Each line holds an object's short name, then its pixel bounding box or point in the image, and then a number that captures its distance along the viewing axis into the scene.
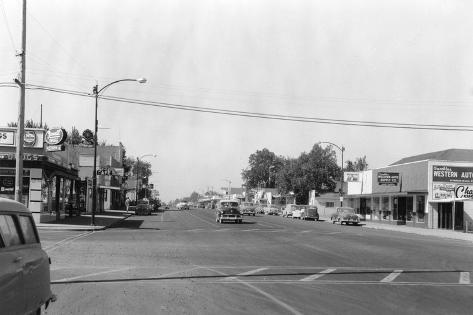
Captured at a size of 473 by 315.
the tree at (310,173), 102.56
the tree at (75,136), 100.48
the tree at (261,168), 177.00
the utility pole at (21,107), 22.03
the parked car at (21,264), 5.67
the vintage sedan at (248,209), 73.75
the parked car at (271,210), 87.34
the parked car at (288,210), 72.41
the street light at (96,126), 35.12
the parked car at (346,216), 52.34
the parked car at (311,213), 63.31
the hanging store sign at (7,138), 34.81
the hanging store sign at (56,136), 34.50
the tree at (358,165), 140.38
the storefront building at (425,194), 45.66
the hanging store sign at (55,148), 35.38
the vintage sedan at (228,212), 45.25
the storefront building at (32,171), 34.06
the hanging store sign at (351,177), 63.34
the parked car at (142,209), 65.44
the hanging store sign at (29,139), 35.25
